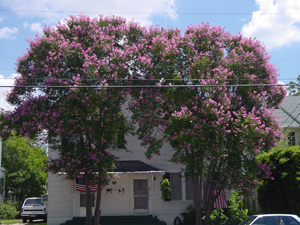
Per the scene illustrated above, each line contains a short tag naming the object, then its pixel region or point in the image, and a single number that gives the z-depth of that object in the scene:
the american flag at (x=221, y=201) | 20.31
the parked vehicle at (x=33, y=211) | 25.47
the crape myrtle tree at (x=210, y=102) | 16.08
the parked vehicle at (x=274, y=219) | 12.91
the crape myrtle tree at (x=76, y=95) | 15.98
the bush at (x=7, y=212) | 29.55
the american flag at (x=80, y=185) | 20.06
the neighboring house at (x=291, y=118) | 28.69
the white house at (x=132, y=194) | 21.20
